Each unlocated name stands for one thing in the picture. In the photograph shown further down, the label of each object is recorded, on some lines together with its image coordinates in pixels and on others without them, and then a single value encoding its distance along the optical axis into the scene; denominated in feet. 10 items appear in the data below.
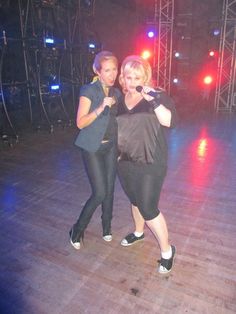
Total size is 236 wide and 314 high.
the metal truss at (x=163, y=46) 33.91
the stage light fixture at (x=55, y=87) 25.17
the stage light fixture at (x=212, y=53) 41.19
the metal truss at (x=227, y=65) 34.63
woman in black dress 6.71
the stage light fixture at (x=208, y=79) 41.34
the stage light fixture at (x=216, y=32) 38.86
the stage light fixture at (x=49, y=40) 22.53
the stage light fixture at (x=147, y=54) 38.63
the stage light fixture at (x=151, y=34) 36.32
